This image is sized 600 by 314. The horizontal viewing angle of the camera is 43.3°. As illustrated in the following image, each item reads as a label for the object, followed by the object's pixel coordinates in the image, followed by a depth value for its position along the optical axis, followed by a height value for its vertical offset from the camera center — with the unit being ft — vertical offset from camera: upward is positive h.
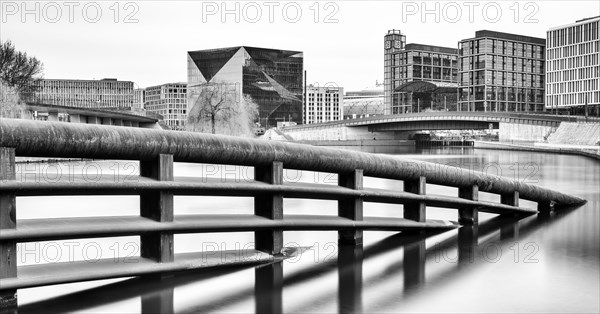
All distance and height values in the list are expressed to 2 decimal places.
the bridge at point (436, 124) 363.76 +6.08
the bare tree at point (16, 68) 265.95 +24.73
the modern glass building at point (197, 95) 604.08 +34.13
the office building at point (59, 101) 627.46 +30.65
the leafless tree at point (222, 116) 336.41 +9.40
